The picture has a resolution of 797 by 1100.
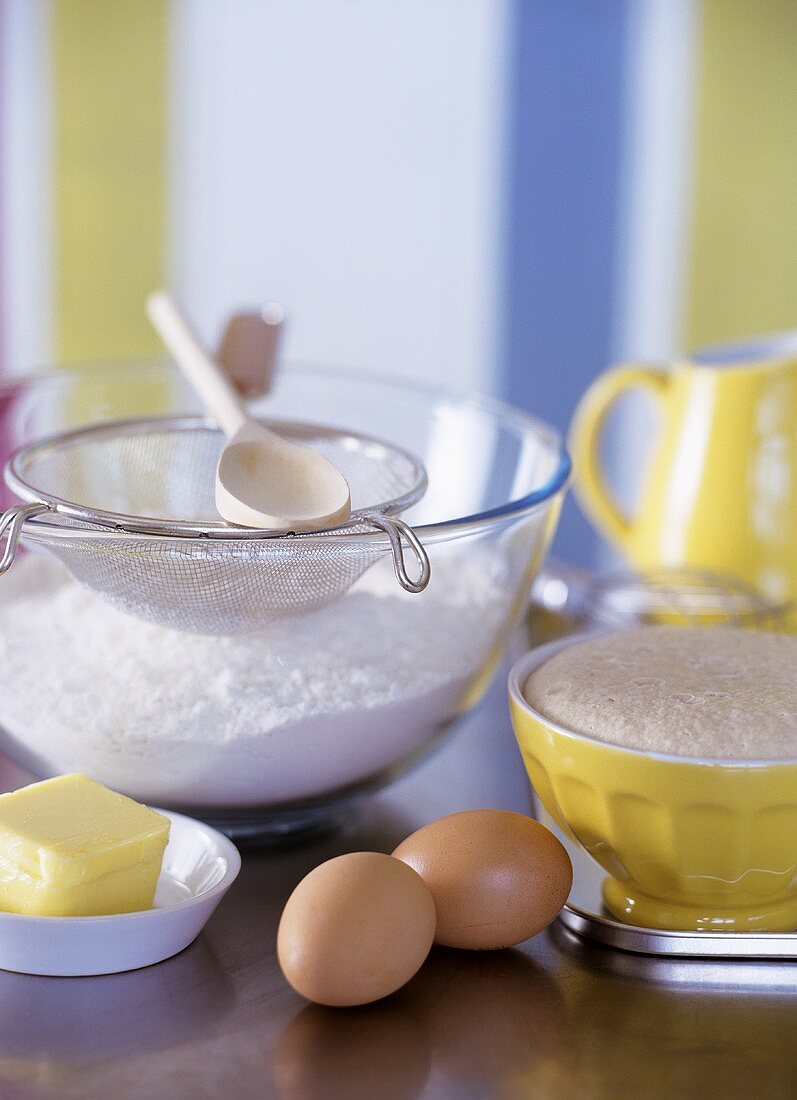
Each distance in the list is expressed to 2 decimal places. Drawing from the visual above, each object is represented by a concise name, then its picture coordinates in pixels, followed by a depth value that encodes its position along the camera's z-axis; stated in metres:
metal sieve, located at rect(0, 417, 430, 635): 0.80
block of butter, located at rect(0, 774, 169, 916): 0.76
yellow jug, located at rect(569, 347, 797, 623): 1.09
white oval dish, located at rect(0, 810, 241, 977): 0.76
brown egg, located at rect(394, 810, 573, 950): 0.78
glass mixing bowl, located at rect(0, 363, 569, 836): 0.84
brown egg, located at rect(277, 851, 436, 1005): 0.74
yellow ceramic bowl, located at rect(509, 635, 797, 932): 0.76
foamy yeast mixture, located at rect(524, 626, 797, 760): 0.77
